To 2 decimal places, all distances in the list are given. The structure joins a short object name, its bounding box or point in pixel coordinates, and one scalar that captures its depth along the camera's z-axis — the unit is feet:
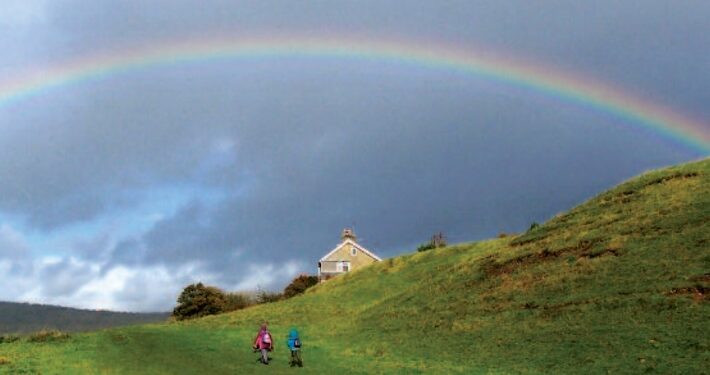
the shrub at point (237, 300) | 384.76
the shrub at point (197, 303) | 370.32
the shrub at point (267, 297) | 398.62
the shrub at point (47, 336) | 161.48
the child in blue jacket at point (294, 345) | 111.05
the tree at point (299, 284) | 406.00
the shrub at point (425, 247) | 315.66
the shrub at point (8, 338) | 164.76
